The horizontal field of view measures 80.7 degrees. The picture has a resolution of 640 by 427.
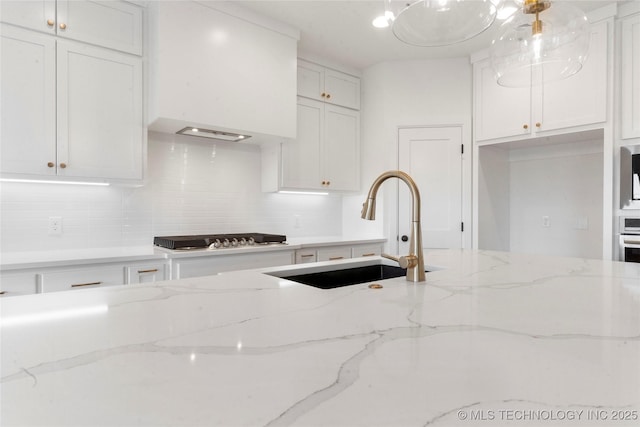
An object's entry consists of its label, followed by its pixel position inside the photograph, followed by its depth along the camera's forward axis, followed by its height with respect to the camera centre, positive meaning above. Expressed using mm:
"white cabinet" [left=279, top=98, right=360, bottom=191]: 3277 +545
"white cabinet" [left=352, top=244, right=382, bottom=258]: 3326 -362
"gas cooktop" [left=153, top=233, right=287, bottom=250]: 2414 -218
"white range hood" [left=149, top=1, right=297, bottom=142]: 2391 +957
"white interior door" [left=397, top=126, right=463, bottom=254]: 3504 +274
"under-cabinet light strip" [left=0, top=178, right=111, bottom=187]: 2195 +166
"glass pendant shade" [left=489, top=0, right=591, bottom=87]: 1410 +670
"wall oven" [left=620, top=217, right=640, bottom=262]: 2463 -186
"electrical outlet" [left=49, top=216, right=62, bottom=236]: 2385 -102
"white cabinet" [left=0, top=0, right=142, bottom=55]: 2070 +1113
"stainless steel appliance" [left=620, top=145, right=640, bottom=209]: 2477 +228
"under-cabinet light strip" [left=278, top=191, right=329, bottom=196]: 3427 +162
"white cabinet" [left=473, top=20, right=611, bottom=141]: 2625 +852
